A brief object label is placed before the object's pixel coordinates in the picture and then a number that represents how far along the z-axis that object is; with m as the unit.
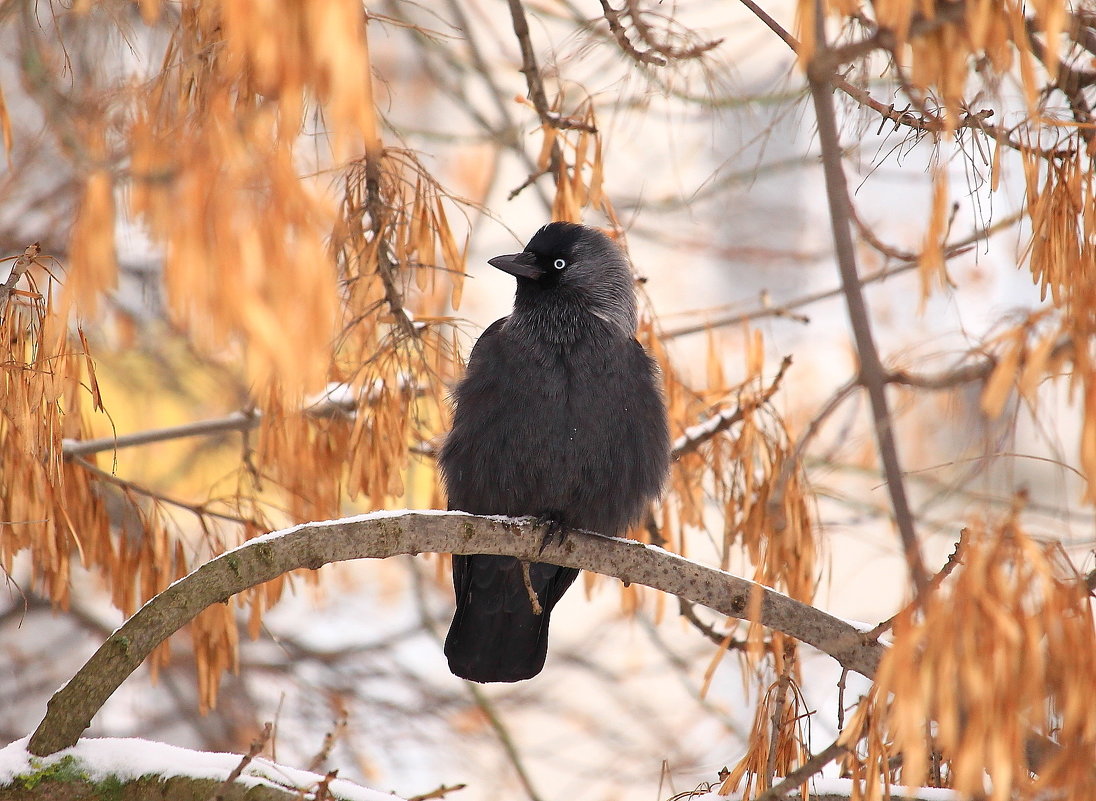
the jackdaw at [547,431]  7.07
